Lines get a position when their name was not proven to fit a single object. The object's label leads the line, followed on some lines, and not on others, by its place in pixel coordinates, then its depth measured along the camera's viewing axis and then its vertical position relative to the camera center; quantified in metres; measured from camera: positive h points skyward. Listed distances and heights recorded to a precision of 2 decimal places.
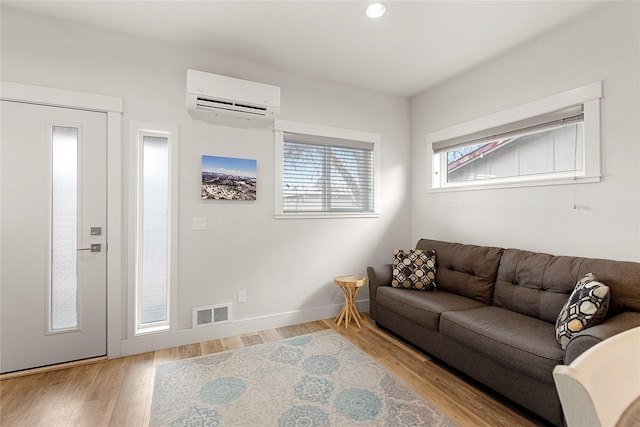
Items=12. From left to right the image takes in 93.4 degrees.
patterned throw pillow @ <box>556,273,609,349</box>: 1.68 -0.55
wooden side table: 3.12 -0.86
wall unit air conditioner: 2.65 +1.04
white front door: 2.25 -0.18
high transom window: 2.31 +0.66
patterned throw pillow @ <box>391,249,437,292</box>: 3.01 -0.58
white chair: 0.53 -0.34
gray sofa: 1.70 -0.75
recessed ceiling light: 2.20 +1.52
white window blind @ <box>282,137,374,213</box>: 3.32 +0.45
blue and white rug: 1.78 -1.21
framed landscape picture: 2.86 +0.34
